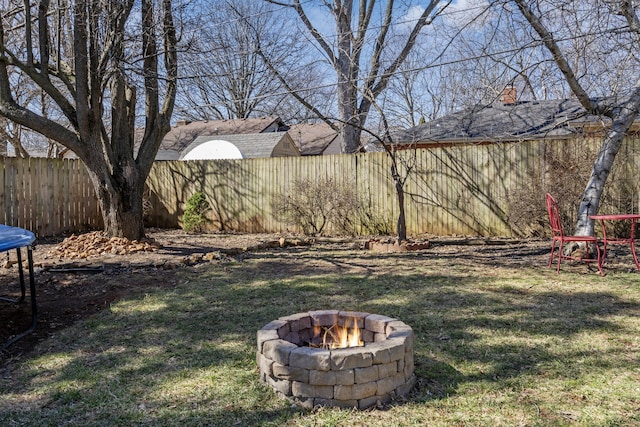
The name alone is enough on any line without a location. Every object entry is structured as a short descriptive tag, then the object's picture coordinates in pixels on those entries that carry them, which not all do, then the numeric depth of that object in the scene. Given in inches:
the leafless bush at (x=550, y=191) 318.7
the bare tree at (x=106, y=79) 272.2
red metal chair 217.1
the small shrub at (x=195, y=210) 431.2
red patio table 212.0
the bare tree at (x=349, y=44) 530.3
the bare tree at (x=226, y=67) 350.6
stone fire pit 99.4
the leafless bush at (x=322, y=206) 399.2
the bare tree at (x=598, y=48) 247.8
